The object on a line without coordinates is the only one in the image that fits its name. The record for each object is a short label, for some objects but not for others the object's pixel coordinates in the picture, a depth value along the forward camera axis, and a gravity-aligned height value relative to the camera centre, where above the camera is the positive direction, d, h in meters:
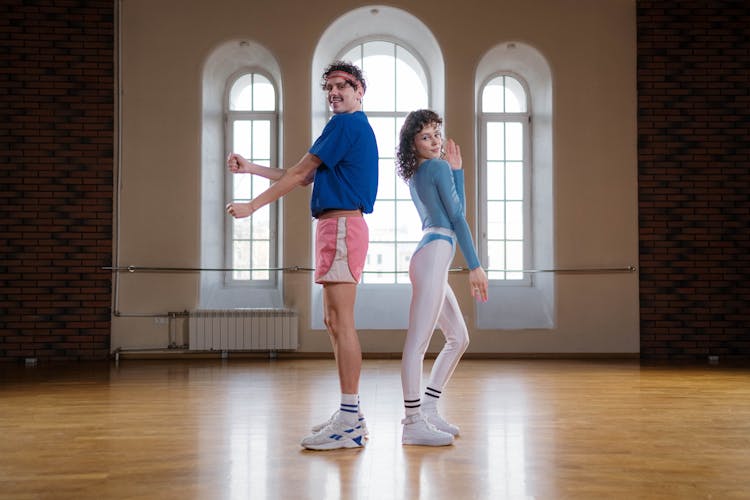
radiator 6.16 -0.60
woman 2.82 -0.01
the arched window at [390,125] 7.05 +1.41
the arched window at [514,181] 6.63 +0.81
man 2.76 +0.15
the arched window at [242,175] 6.68 +0.93
